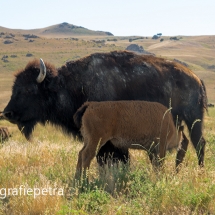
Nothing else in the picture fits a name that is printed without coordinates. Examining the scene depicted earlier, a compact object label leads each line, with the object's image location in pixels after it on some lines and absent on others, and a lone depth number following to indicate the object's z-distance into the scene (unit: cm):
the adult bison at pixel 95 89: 1371
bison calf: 1173
